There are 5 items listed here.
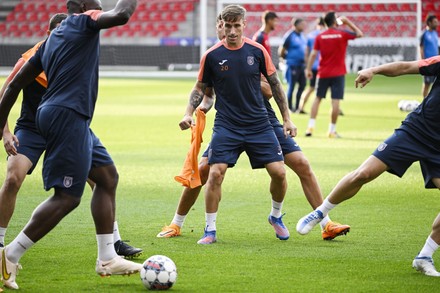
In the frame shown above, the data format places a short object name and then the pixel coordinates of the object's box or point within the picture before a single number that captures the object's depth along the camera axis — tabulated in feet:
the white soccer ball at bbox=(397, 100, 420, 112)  160.56
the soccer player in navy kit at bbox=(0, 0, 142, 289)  44.37
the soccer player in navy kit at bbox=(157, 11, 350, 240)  60.95
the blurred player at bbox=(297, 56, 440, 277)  49.34
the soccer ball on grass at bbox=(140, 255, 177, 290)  44.70
